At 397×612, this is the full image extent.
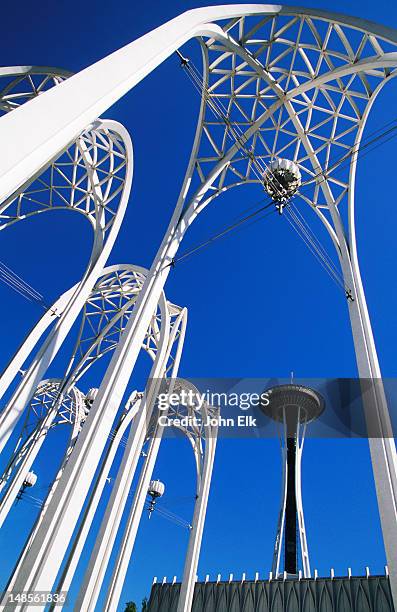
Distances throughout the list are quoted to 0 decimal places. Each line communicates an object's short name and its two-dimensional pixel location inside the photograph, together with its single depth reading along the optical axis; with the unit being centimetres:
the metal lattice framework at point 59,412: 3373
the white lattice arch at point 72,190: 1706
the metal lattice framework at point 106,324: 2747
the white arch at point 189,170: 617
